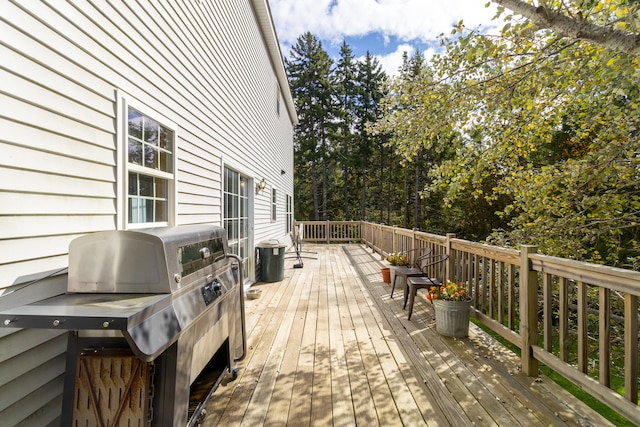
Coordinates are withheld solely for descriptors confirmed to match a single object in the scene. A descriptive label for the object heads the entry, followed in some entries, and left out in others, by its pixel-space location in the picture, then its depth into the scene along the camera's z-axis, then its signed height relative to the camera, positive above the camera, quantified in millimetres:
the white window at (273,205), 8688 +165
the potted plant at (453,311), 3410 -1083
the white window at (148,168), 2369 +349
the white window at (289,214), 12367 -124
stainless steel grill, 1232 -433
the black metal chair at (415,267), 4612 -894
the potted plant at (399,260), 5730 -901
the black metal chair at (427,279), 4031 -924
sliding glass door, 4894 -60
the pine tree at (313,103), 20031 +6832
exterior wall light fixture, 6745 +528
